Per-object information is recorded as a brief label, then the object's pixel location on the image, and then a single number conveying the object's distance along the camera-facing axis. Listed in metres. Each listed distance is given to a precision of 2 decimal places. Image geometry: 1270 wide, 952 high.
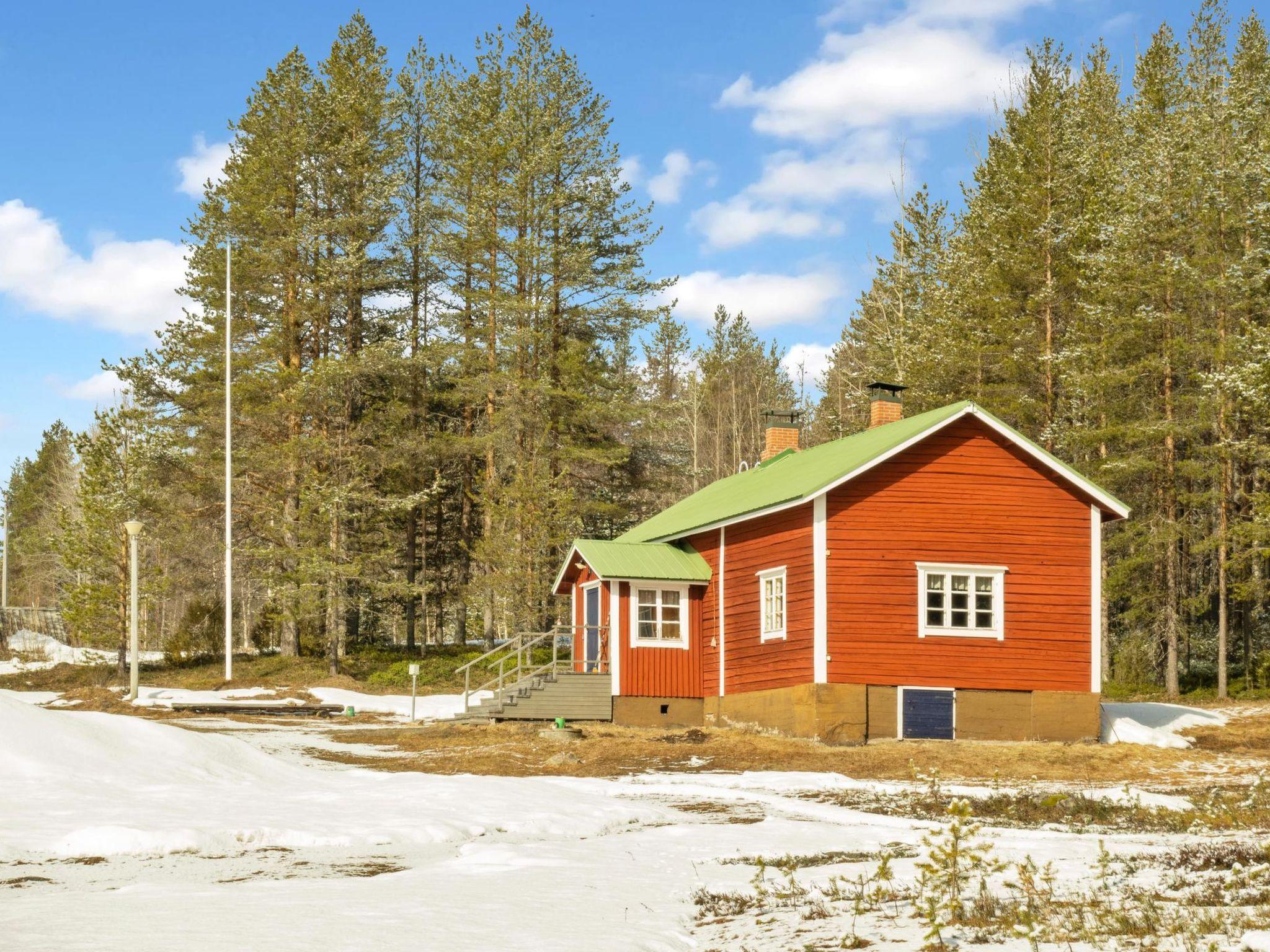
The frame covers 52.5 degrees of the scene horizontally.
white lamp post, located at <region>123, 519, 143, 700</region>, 32.37
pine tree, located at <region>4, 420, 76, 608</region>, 74.44
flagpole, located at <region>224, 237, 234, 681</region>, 37.22
